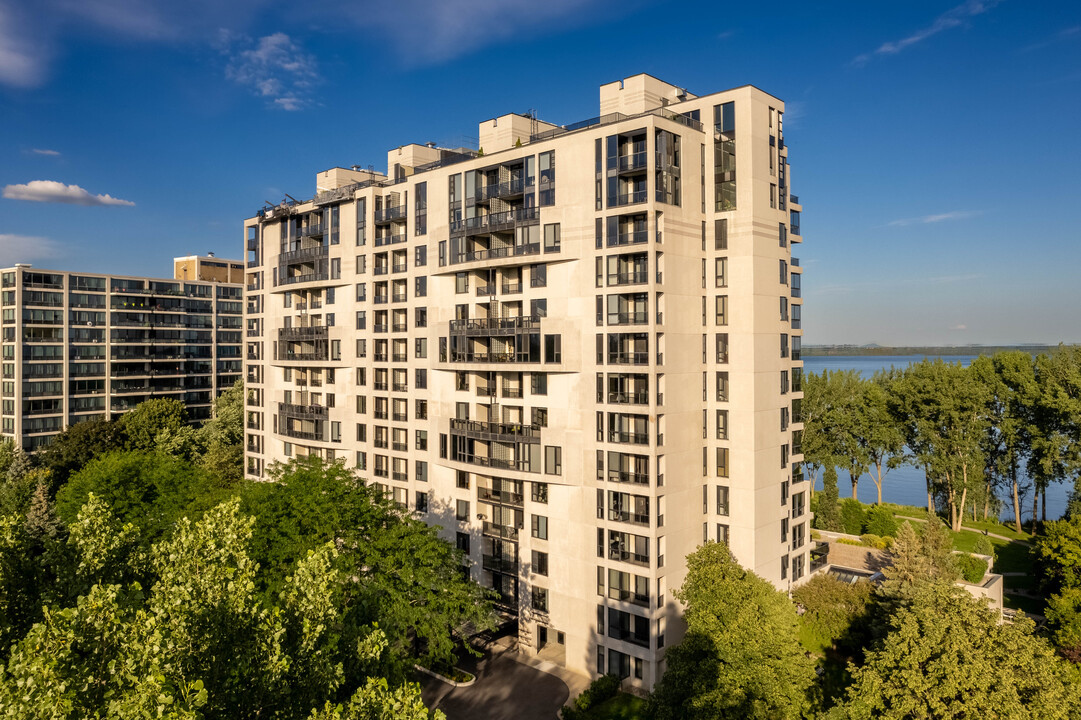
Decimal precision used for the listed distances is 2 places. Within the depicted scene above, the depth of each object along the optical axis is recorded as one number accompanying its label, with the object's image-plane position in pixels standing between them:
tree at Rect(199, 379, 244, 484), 84.38
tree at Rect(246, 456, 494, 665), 41.91
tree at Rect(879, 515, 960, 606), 43.81
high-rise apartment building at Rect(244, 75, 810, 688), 45.34
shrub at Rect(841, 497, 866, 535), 80.12
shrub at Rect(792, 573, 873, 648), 45.34
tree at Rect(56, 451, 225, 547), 57.91
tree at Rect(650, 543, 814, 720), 31.11
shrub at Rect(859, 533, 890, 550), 71.94
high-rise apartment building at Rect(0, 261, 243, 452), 102.56
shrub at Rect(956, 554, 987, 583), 59.97
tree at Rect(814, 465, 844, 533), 80.31
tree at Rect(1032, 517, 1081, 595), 46.06
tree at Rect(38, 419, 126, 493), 89.12
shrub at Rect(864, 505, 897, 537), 75.81
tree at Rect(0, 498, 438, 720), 13.72
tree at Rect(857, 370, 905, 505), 90.19
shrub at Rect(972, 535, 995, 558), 68.12
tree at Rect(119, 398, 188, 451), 94.56
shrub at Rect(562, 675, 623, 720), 39.88
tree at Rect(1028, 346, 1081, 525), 74.81
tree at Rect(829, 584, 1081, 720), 25.69
